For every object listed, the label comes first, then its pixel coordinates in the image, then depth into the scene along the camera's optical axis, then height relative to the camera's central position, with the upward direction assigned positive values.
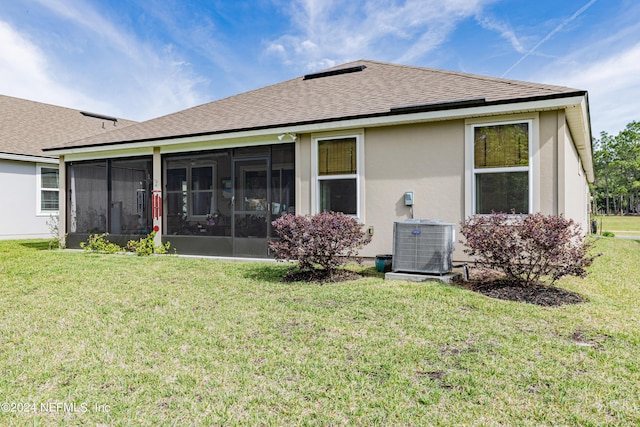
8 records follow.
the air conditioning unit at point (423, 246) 6.38 -0.49
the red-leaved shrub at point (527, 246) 5.34 -0.42
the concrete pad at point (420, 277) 6.32 -0.99
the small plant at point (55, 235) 11.78 -0.61
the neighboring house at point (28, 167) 14.20 +1.92
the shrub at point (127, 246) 10.29 -0.80
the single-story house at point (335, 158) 6.99 +1.31
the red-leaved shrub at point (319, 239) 6.54 -0.38
